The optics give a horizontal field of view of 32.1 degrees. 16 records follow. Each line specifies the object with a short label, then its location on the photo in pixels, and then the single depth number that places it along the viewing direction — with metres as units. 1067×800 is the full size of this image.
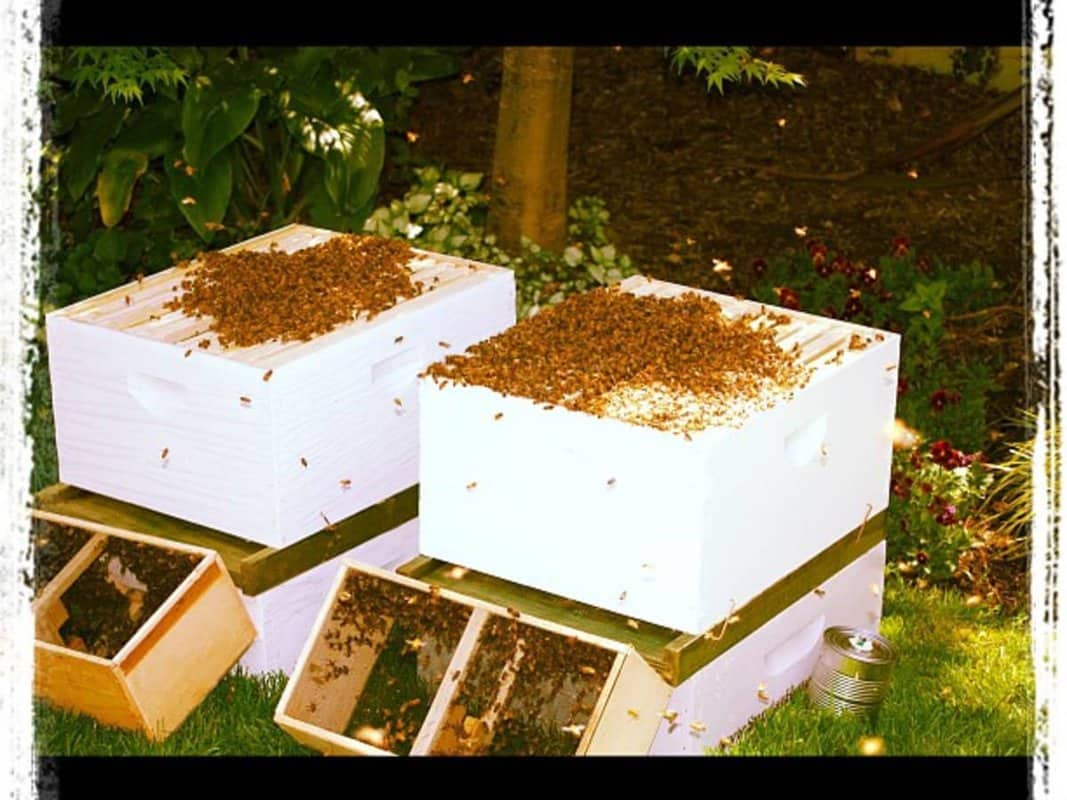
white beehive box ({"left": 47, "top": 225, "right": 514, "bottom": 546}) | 3.99
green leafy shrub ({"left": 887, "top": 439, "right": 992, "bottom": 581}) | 4.83
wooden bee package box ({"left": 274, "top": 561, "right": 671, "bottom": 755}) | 3.53
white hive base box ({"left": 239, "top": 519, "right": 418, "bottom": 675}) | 4.07
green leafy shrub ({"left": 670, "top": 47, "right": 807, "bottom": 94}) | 5.07
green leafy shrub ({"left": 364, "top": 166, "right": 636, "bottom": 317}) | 5.95
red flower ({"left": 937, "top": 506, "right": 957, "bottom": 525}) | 4.80
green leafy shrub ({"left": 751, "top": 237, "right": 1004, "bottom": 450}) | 5.36
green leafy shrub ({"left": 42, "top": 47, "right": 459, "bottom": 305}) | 5.62
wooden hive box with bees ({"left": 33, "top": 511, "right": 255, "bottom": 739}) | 3.78
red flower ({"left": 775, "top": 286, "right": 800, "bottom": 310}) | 5.33
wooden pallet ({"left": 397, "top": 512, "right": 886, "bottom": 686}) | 3.69
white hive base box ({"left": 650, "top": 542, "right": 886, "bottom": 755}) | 3.77
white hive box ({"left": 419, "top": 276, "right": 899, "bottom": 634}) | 3.63
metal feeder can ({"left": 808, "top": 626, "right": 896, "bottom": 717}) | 3.96
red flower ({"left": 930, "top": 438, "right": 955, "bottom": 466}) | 4.93
